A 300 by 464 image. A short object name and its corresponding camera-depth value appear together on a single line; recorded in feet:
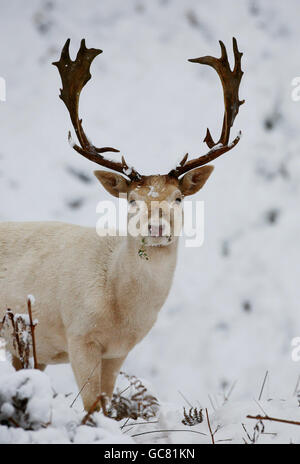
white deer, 27.32
